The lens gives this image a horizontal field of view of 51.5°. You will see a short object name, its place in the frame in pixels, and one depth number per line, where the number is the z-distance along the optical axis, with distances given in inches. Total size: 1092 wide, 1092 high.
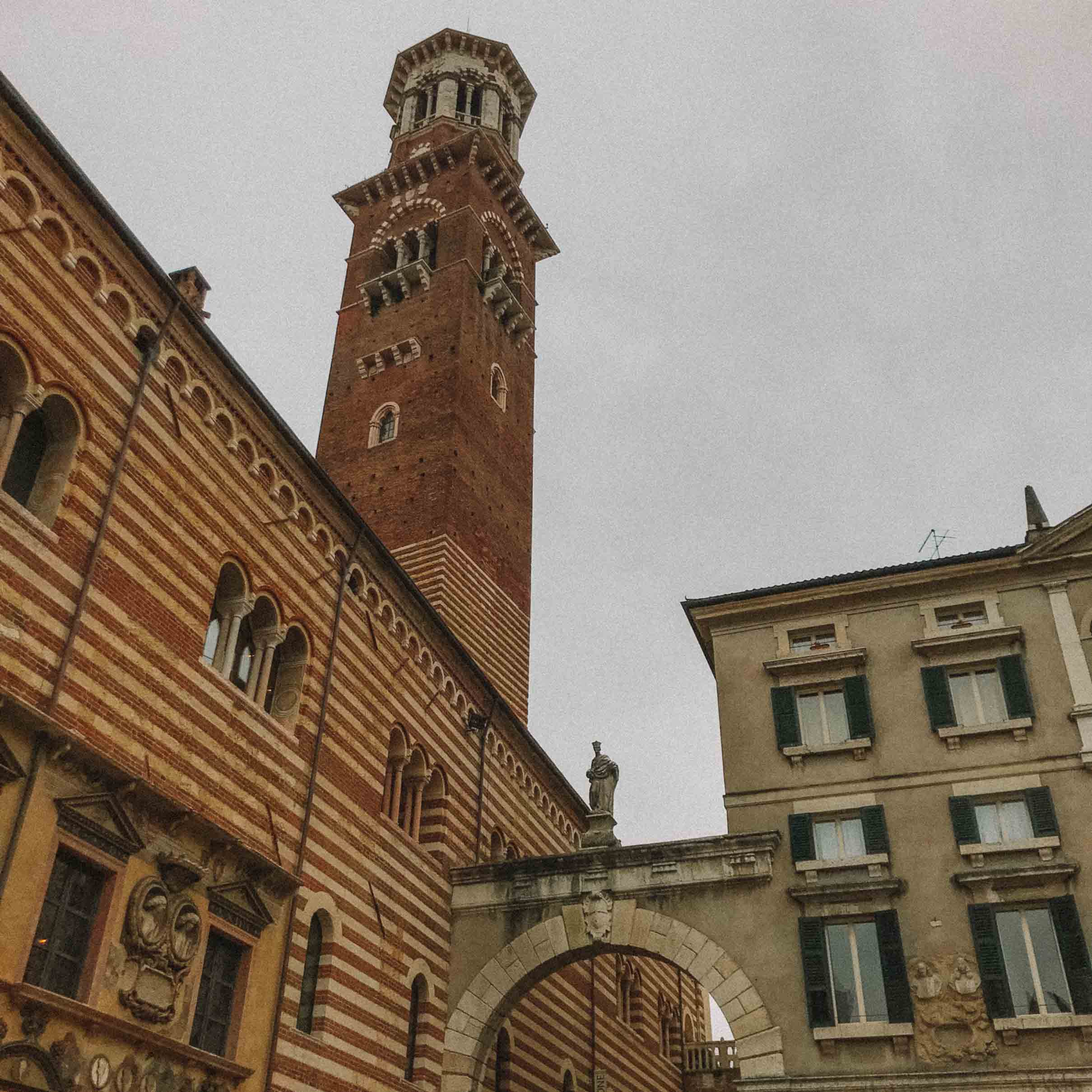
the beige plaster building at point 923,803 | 671.1
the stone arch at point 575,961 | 709.9
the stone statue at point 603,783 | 869.8
